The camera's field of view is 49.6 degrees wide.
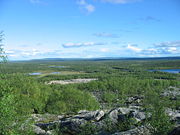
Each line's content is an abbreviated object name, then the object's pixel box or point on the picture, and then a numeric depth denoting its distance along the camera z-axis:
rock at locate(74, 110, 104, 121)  36.52
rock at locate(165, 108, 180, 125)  31.41
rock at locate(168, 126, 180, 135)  16.66
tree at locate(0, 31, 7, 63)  18.87
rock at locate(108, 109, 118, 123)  33.69
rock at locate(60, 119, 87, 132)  31.92
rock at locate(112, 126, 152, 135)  22.10
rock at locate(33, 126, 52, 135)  28.39
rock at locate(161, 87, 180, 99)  96.69
